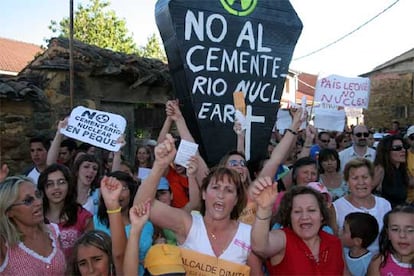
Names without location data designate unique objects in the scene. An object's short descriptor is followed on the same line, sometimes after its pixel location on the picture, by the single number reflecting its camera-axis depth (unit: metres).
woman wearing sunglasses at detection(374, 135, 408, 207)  4.33
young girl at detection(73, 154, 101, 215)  3.53
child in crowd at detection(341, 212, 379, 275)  2.90
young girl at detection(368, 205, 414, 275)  2.53
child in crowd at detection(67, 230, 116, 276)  2.26
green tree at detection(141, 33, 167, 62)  31.50
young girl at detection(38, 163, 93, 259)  2.96
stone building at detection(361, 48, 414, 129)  20.75
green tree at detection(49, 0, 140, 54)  24.53
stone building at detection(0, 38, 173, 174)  5.51
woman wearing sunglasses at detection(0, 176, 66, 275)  2.28
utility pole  5.87
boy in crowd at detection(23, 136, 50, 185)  4.27
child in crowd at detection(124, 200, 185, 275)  2.09
